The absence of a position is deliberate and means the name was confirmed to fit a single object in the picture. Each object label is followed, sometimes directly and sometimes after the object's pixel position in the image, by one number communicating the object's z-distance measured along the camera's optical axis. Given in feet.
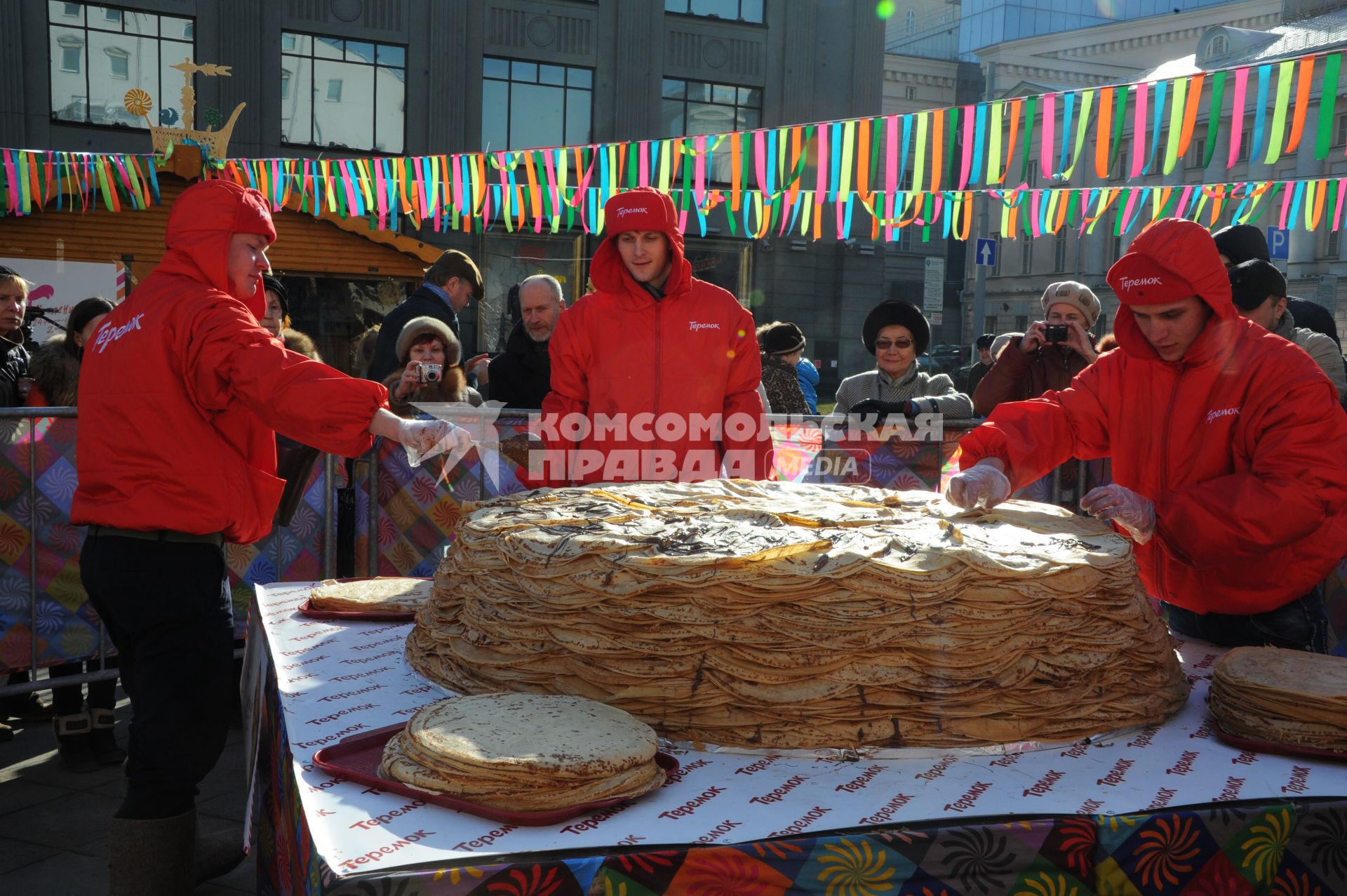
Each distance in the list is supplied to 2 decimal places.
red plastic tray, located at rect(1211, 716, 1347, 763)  6.54
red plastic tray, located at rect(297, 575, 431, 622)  9.65
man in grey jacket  13.92
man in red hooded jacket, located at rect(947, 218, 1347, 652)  7.88
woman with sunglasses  18.39
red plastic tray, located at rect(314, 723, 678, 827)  5.42
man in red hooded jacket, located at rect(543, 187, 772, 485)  11.48
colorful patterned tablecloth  5.04
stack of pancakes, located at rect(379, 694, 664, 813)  5.50
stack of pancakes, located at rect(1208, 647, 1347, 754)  6.60
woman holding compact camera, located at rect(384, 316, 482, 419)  17.85
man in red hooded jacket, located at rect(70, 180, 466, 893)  8.36
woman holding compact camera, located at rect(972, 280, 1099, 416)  17.69
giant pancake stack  6.27
